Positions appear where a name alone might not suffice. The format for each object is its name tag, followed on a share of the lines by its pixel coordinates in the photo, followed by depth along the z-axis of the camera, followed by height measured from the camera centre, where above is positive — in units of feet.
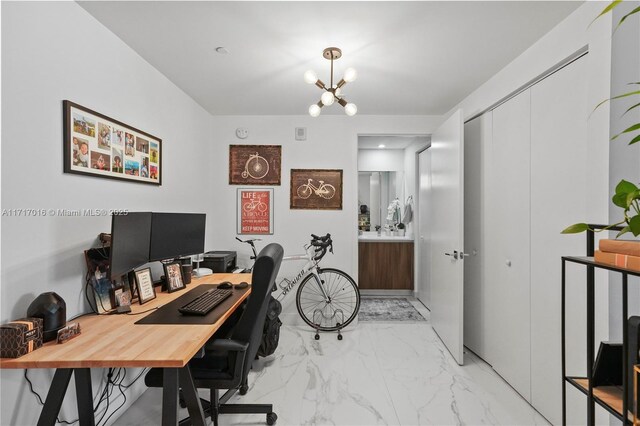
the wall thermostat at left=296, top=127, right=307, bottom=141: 11.37 +3.20
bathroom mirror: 17.06 +1.07
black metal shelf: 2.96 -1.90
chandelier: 6.23 +2.92
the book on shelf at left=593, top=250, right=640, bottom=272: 2.94 -0.51
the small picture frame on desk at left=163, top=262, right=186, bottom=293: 6.82 -1.59
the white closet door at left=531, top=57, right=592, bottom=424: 5.33 +0.07
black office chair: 4.64 -2.27
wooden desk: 3.65 -1.93
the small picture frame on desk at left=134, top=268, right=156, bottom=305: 5.97 -1.60
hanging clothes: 15.34 +0.10
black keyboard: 5.28 -1.84
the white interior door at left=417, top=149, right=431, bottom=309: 12.94 -0.66
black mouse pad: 4.98 -1.92
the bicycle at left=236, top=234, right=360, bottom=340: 10.61 -3.13
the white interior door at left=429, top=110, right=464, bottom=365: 8.25 -0.64
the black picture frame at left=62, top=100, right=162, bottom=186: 5.04 +1.35
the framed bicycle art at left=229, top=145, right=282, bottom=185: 11.40 +1.95
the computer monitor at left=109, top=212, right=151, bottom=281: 5.09 -0.59
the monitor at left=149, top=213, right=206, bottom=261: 6.56 -0.59
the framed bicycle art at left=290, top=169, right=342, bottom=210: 11.35 +0.94
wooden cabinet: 15.03 -2.79
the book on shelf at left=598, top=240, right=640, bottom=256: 2.98 -0.37
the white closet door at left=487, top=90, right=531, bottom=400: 6.70 -0.79
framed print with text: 11.43 +0.05
